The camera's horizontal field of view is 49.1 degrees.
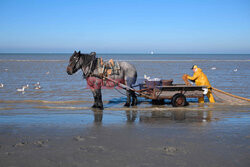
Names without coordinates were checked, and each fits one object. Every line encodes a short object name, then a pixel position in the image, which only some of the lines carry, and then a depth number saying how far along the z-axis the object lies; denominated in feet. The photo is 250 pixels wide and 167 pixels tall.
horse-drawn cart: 31.99
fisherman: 34.53
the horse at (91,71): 30.09
